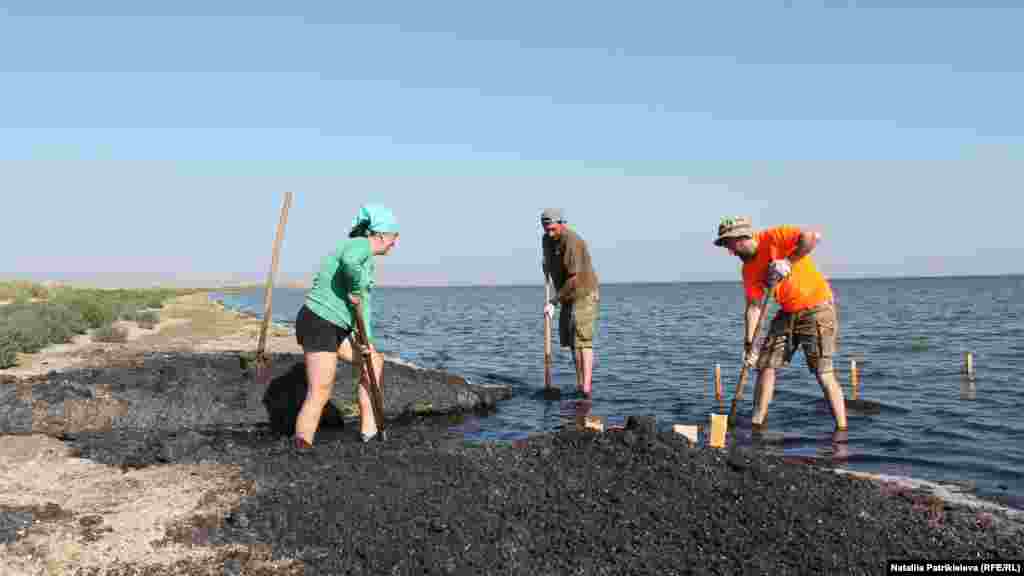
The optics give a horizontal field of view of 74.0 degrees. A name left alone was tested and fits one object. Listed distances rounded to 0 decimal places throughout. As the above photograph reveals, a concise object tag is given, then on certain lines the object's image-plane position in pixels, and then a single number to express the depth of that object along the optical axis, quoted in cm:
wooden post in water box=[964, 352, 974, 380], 1352
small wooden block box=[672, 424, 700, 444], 634
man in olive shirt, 1061
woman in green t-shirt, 644
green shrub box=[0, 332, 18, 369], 1162
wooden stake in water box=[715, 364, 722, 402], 1149
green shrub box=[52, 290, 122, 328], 2228
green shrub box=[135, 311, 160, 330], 2306
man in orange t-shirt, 771
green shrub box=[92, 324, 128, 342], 1733
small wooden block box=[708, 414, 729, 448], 647
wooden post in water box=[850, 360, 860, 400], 1138
